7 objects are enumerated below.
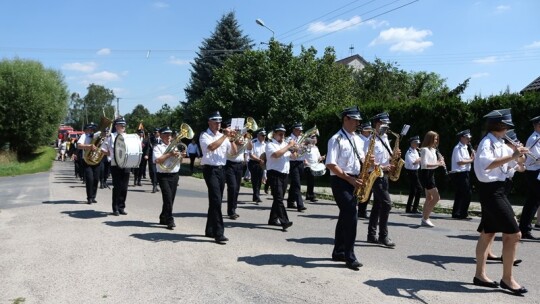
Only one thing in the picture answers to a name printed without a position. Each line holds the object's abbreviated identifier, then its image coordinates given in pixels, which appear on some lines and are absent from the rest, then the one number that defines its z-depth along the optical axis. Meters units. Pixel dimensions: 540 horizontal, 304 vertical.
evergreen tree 38.88
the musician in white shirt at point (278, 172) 8.98
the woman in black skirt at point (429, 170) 9.84
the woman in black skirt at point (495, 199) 5.39
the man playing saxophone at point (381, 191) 7.83
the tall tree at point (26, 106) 38.22
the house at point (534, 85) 21.53
